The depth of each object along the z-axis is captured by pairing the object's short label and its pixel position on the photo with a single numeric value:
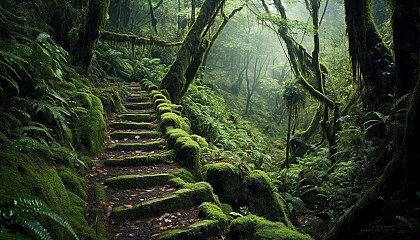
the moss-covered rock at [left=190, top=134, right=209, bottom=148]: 7.01
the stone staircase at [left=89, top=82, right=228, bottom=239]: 3.71
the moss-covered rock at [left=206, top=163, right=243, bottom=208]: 5.18
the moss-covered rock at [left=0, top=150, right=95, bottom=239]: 2.62
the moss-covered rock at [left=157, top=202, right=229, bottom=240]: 3.48
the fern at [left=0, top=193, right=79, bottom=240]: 1.58
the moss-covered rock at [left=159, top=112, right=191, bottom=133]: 7.36
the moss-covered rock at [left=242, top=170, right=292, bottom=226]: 5.15
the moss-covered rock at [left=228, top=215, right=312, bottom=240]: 3.43
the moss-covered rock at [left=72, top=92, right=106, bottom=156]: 5.36
